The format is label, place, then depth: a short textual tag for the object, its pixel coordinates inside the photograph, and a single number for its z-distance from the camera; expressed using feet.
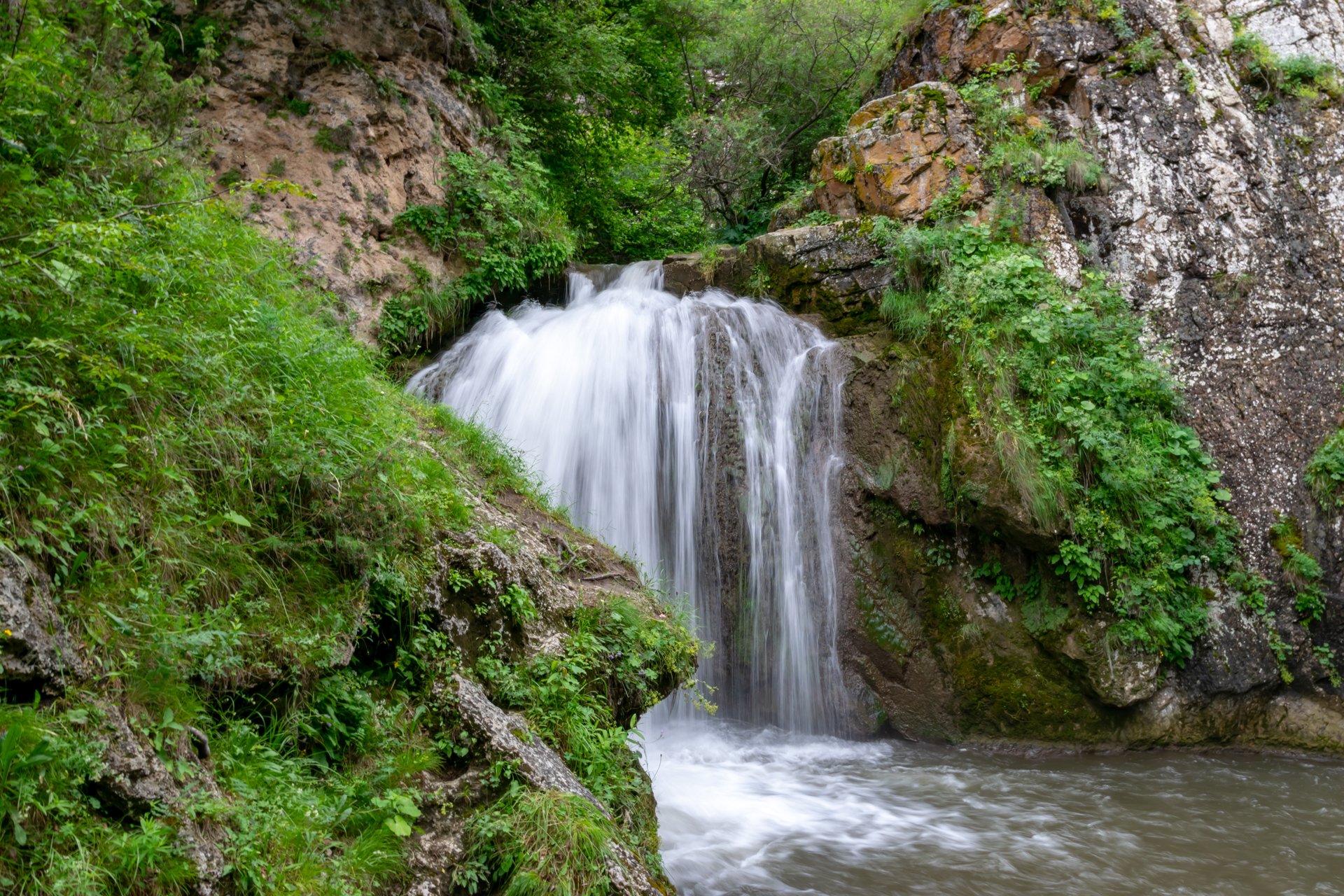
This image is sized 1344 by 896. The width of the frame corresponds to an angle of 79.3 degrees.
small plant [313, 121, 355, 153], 28.89
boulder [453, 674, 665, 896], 9.91
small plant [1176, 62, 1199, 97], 28.73
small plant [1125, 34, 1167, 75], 29.32
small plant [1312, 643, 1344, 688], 21.98
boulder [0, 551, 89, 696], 6.73
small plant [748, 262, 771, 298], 29.43
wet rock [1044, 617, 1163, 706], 21.39
